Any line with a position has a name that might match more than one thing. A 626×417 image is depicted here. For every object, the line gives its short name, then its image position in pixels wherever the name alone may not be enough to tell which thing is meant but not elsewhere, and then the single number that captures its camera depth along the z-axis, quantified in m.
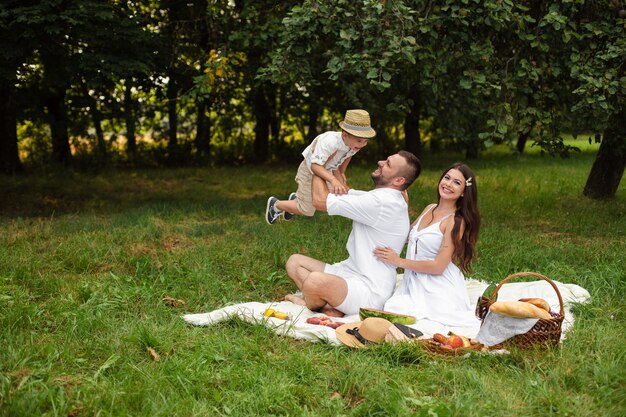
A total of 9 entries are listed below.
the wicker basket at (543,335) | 4.48
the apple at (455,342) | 4.59
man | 5.26
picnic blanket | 5.01
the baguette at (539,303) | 4.62
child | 5.65
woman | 5.23
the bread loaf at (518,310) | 4.39
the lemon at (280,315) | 5.34
